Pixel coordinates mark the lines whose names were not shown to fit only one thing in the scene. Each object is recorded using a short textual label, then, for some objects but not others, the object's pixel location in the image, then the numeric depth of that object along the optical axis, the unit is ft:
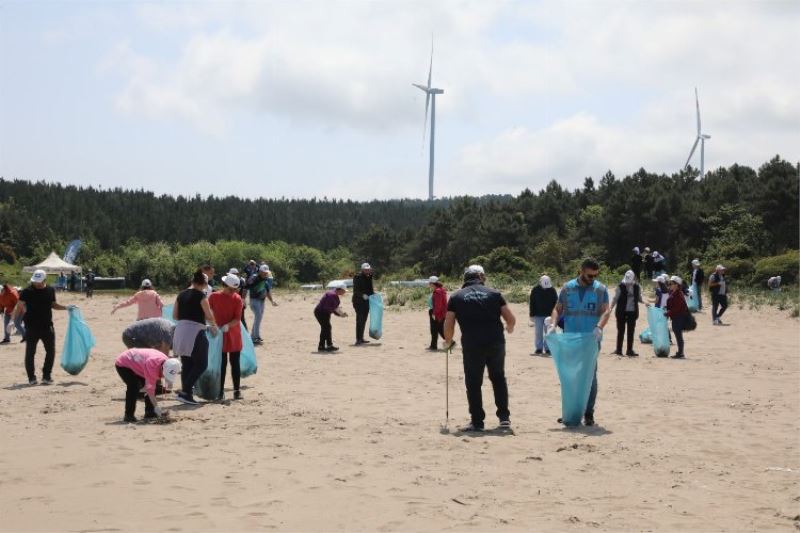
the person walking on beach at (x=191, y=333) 35.88
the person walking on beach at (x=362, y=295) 65.57
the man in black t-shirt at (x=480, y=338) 31.60
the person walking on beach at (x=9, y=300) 61.21
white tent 196.65
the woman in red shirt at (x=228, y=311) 37.76
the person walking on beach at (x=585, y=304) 33.86
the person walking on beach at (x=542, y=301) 58.26
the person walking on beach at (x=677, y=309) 58.49
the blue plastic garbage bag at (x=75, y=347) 45.37
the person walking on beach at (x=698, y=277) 87.76
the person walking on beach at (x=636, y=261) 104.44
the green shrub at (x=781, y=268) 117.80
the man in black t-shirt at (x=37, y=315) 42.70
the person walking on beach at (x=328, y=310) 61.00
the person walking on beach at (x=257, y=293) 64.03
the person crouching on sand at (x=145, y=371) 31.24
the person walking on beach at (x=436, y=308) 61.26
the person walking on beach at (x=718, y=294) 80.69
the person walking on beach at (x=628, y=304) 58.75
